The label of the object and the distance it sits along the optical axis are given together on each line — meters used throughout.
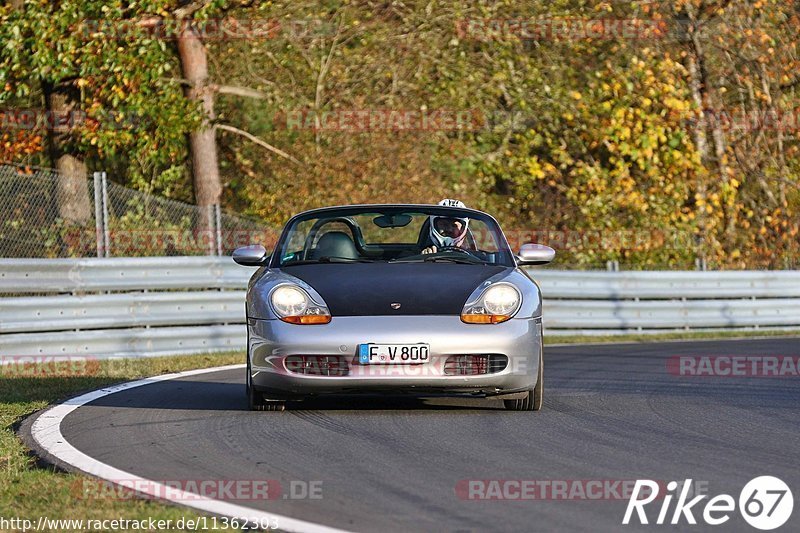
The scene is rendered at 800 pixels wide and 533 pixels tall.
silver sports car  16.05
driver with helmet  19.48
